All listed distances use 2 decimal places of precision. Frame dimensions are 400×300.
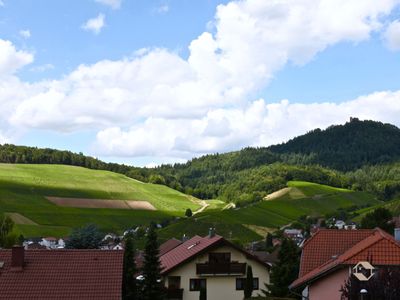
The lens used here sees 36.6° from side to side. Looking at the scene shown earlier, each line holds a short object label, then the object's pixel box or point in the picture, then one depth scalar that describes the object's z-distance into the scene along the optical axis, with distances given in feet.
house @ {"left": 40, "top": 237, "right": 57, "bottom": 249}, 401.66
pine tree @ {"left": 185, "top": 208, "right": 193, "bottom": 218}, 577.84
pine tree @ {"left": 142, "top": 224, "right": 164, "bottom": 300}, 136.36
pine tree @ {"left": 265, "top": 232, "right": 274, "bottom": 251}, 389.78
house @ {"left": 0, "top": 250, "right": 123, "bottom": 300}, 100.83
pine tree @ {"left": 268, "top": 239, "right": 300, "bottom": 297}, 132.26
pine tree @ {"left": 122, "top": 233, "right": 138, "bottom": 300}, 135.29
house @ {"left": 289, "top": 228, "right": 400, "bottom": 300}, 85.71
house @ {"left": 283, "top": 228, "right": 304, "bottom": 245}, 431.51
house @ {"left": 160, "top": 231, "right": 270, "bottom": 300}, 157.89
